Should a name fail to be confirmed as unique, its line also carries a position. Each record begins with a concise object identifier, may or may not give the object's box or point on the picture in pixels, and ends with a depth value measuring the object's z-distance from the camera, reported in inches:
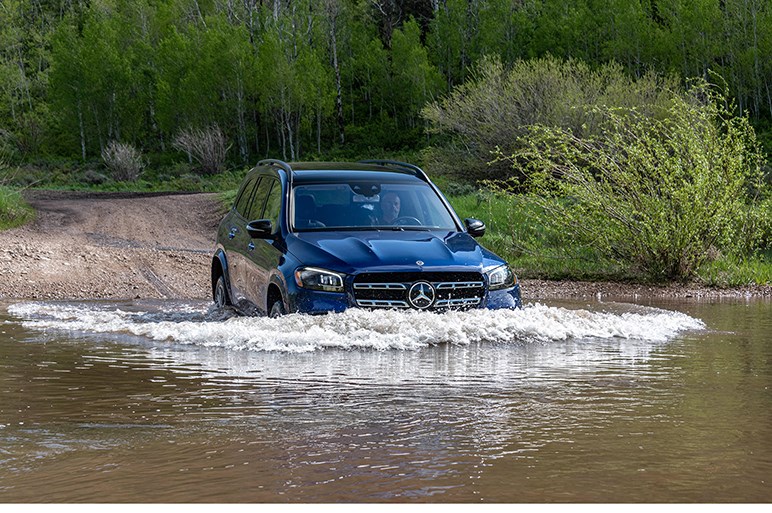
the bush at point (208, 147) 2351.1
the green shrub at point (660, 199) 634.8
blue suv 360.2
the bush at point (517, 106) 1448.1
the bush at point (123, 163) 2142.0
